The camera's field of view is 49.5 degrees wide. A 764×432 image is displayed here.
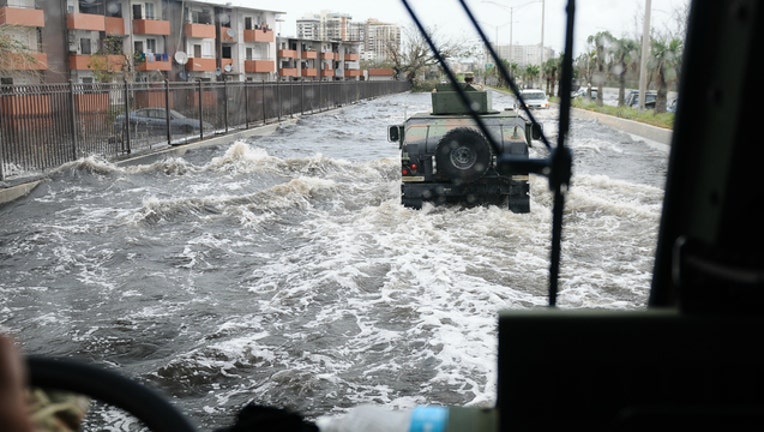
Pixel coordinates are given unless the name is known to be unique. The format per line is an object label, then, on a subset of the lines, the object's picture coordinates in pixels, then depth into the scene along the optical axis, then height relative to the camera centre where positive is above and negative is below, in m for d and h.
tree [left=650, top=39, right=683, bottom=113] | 36.53 +0.34
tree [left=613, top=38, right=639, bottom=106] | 53.34 +0.81
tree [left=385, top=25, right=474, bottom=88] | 92.68 +0.78
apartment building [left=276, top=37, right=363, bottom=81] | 96.50 +0.52
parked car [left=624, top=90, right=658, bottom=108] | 45.42 -1.77
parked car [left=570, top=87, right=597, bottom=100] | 60.44 -1.97
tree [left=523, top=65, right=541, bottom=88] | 89.01 -0.93
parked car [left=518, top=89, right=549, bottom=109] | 42.37 -1.68
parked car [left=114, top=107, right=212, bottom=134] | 22.22 -1.73
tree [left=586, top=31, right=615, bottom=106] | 63.19 +1.33
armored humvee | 12.23 -1.43
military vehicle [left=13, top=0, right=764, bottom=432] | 1.37 -0.44
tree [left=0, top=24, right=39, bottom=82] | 25.48 +0.13
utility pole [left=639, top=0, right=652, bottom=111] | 30.95 +0.67
